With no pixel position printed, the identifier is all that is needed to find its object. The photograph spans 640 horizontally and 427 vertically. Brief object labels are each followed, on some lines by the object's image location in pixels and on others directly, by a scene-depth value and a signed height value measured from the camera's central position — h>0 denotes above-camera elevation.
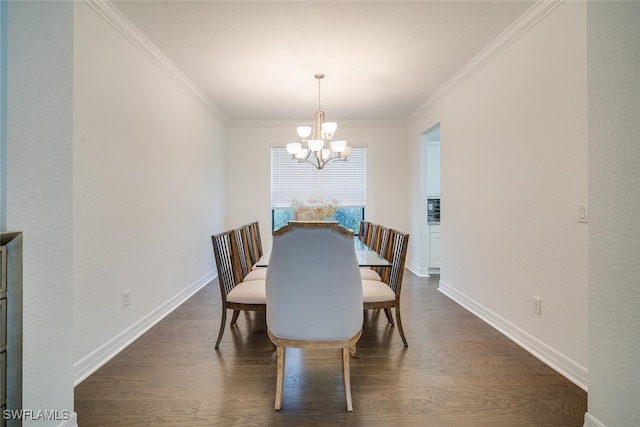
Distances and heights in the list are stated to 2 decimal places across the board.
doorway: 4.69 +0.16
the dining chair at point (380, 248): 2.65 -0.34
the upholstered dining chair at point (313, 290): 1.55 -0.42
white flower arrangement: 3.19 -0.01
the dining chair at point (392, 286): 2.29 -0.60
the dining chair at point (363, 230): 3.99 -0.26
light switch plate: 1.85 -0.01
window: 5.41 +0.55
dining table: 2.23 -0.38
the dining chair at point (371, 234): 3.24 -0.25
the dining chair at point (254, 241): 3.23 -0.34
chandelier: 3.14 +0.76
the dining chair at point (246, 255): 2.70 -0.43
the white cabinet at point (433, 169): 4.90 +0.71
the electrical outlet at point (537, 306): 2.23 -0.71
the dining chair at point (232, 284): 2.26 -0.59
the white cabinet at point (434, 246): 4.82 -0.55
